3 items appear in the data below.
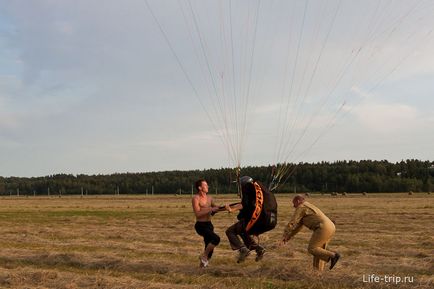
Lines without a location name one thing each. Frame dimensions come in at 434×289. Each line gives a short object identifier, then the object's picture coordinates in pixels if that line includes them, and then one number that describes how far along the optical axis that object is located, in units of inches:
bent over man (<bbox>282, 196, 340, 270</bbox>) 373.4
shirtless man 392.5
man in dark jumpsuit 380.5
